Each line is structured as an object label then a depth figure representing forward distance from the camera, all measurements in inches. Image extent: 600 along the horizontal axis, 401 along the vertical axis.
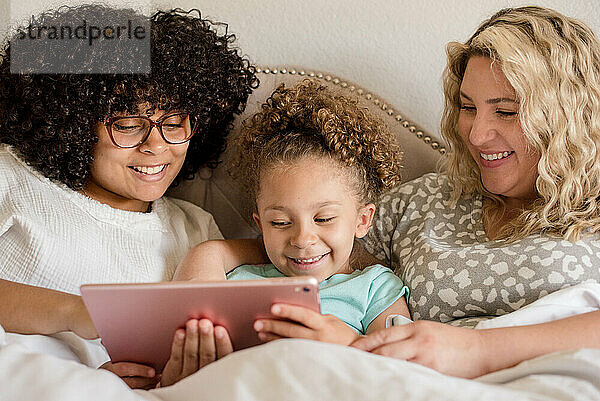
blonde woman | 54.5
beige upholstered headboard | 71.6
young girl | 56.1
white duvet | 36.4
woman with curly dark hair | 57.1
